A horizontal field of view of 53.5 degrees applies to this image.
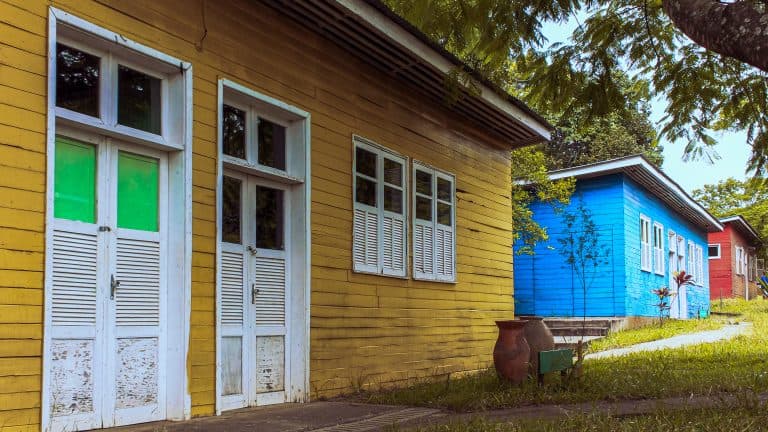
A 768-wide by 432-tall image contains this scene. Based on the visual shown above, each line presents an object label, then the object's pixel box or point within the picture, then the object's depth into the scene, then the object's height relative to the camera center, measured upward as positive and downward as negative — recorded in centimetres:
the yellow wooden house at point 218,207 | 484 +60
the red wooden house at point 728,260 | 3600 +76
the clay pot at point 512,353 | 780 -79
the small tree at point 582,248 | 1816 +68
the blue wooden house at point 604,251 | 1825 +63
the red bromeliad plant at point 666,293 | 1952 -46
